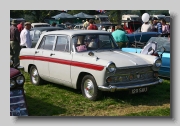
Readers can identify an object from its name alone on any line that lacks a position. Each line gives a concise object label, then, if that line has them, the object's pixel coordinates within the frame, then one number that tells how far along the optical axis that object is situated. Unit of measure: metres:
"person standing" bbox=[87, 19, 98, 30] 12.56
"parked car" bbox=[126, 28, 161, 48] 11.73
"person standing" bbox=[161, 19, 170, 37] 13.22
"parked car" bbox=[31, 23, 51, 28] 22.41
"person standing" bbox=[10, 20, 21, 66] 10.20
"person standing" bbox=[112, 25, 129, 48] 10.31
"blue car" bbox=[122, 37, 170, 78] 8.14
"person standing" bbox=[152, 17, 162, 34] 13.62
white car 6.17
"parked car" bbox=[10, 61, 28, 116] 5.29
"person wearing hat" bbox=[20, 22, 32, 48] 10.61
